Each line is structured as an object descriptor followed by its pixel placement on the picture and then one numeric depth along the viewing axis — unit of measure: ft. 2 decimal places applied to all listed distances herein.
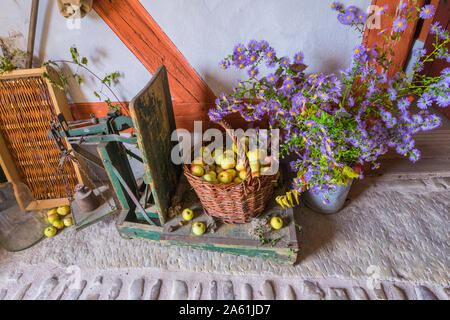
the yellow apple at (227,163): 6.57
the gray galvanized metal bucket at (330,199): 6.88
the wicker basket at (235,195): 5.74
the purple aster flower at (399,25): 5.02
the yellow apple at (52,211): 8.10
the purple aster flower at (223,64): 6.09
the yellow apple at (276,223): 6.42
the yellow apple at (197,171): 6.32
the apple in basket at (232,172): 6.44
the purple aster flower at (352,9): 6.01
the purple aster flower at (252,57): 5.80
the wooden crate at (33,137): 7.22
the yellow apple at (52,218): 7.88
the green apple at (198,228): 6.46
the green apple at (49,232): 7.58
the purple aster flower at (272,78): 5.89
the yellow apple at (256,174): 5.83
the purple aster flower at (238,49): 5.84
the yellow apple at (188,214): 6.80
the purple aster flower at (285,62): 5.88
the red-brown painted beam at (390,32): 6.03
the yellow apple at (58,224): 7.78
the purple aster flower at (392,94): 5.24
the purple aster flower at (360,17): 6.07
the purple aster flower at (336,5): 6.07
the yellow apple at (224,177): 6.25
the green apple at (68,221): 7.86
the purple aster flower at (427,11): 5.04
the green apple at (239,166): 6.54
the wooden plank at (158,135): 5.39
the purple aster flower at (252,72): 6.01
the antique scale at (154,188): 5.80
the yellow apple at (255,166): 6.09
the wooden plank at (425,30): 6.31
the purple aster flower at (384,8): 5.70
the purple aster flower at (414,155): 5.73
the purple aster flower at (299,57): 5.90
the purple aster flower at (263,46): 5.82
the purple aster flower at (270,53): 5.81
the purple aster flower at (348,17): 5.93
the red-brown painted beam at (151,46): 6.46
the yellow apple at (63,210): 8.15
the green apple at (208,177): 6.17
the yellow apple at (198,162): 6.51
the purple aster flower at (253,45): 5.82
